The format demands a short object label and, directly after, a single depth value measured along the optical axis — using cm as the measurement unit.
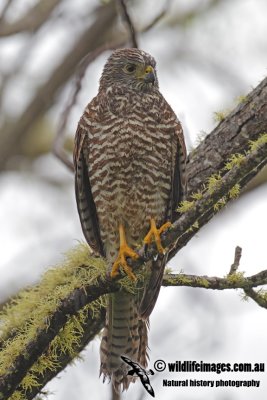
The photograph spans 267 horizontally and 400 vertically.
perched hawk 1145
